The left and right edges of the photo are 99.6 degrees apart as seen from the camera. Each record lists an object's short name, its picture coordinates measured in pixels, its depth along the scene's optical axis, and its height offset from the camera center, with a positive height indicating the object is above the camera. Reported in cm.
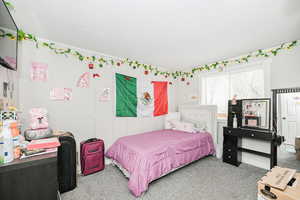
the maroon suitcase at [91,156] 227 -103
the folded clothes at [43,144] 116 -43
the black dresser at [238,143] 229 -92
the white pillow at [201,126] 325 -69
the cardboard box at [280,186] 124 -90
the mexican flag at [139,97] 297 +6
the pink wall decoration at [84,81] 250 +38
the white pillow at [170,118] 367 -54
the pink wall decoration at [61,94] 222 +10
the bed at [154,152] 185 -95
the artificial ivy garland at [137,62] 204 +91
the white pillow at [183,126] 318 -70
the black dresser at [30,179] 89 -60
